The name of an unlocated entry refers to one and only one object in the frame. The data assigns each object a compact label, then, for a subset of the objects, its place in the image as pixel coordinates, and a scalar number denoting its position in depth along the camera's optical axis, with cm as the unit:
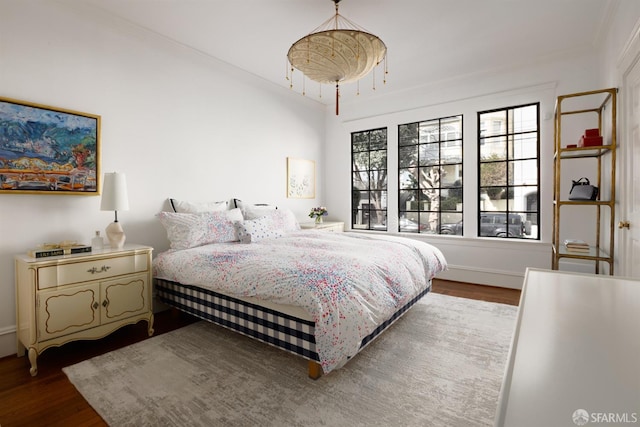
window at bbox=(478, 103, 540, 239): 400
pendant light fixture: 238
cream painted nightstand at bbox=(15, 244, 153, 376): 212
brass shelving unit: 271
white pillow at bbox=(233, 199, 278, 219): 385
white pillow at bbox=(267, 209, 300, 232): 379
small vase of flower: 511
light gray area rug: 167
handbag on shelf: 295
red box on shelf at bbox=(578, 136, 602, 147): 285
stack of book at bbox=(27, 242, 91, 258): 222
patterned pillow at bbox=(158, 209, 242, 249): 301
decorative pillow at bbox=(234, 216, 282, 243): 329
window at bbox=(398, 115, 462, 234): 458
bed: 187
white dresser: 40
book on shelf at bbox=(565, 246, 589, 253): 299
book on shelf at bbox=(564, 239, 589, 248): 301
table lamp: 262
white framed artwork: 502
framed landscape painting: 237
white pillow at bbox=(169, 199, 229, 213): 337
